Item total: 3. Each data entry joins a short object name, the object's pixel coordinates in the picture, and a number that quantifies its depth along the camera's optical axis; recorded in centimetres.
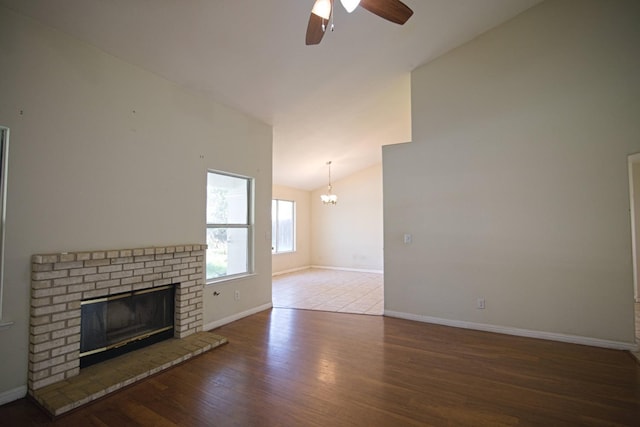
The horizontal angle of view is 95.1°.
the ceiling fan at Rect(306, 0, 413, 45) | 203
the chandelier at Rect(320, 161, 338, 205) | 774
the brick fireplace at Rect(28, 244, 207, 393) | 232
